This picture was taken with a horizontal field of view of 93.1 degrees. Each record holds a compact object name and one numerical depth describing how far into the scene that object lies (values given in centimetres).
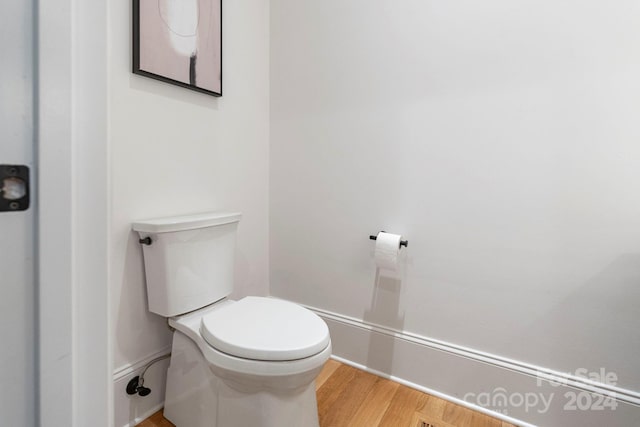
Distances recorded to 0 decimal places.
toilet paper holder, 139
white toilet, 92
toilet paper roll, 135
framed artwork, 115
